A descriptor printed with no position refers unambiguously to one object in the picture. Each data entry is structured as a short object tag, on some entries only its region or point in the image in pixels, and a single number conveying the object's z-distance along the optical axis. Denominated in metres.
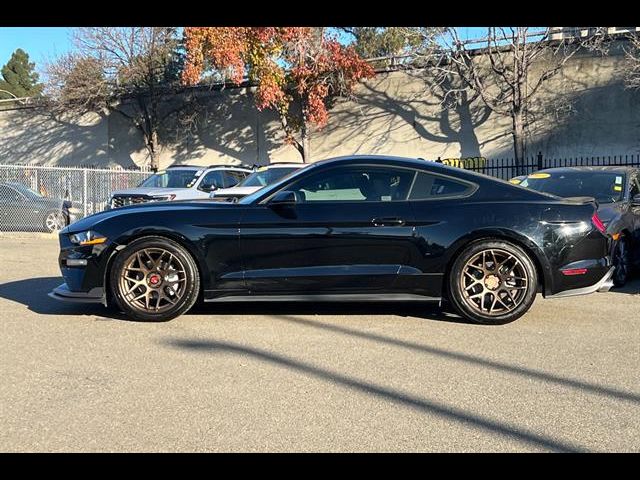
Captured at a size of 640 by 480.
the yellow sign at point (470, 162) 22.77
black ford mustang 5.79
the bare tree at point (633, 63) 19.69
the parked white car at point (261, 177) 12.40
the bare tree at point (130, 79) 27.67
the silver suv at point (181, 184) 13.06
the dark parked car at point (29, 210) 15.48
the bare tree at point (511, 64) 20.84
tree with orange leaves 22.66
